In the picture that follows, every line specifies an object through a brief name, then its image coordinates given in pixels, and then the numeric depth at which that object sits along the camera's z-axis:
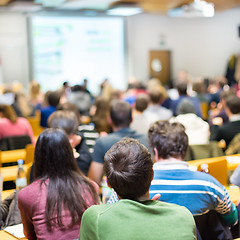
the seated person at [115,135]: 3.54
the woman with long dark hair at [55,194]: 2.10
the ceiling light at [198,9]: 8.24
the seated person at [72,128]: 3.31
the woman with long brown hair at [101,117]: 5.28
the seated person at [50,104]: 6.10
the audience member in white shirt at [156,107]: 6.23
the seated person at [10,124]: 4.93
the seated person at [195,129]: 4.64
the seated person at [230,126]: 4.64
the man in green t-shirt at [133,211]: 1.41
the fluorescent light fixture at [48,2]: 10.35
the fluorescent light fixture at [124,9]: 11.23
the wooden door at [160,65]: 15.59
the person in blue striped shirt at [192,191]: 2.19
